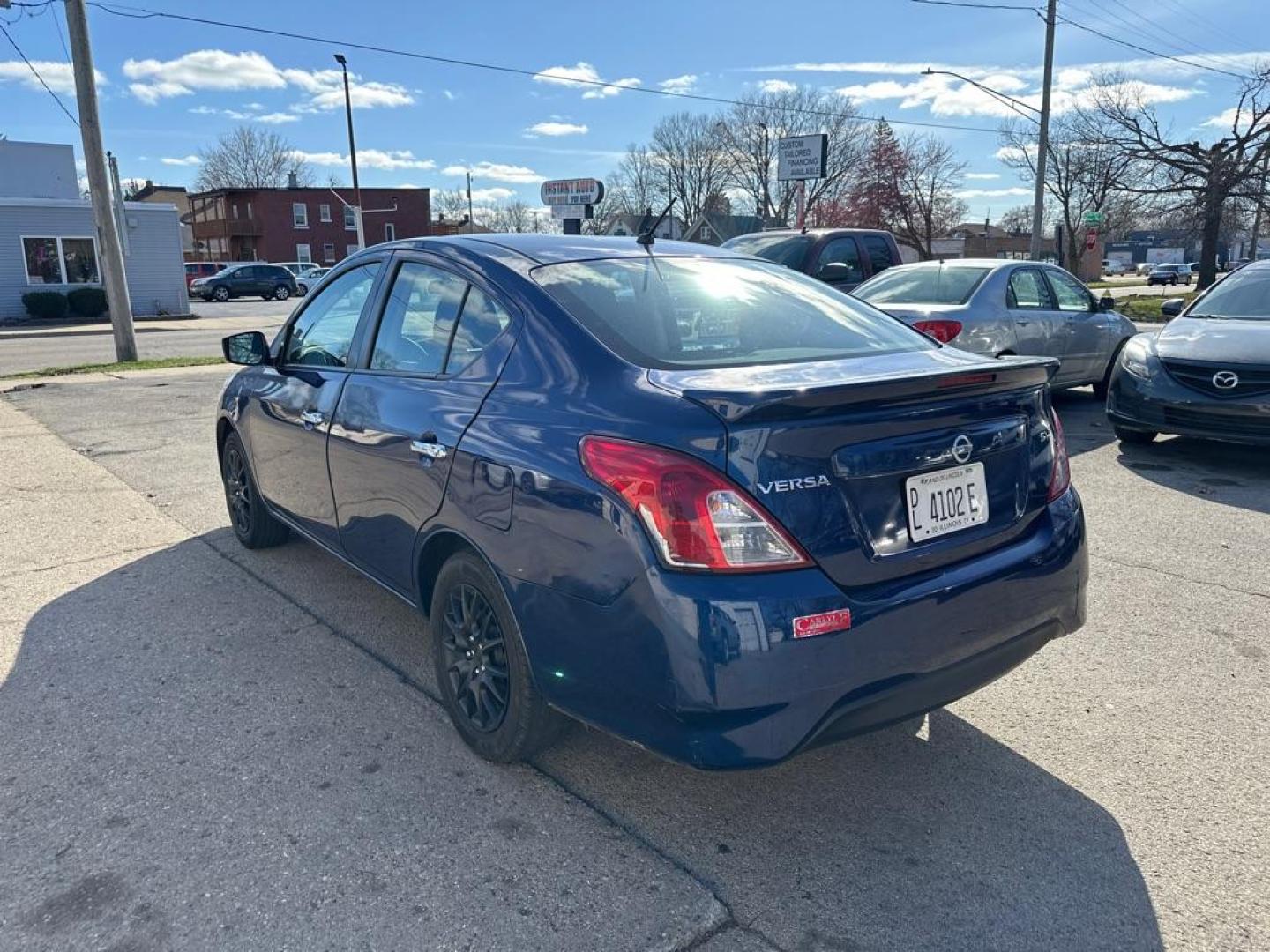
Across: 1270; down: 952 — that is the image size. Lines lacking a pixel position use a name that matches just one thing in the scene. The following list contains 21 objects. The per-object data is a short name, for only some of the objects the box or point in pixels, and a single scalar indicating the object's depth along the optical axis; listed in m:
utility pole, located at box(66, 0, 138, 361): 14.00
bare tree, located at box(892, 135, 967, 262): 45.81
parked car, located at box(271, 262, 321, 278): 45.78
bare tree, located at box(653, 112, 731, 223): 69.12
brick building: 58.62
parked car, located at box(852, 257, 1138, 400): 8.09
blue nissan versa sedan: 2.24
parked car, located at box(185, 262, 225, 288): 43.88
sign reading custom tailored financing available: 18.92
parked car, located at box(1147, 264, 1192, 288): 59.06
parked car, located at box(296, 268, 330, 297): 41.94
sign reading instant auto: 21.22
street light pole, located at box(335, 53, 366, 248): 36.31
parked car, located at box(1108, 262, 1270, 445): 6.61
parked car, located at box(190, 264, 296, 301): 38.84
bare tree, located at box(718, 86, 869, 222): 62.66
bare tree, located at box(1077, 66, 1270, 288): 30.88
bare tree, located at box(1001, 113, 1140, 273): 33.25
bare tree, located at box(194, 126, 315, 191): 76.44
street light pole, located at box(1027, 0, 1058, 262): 23.45
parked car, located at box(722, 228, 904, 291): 10.55
